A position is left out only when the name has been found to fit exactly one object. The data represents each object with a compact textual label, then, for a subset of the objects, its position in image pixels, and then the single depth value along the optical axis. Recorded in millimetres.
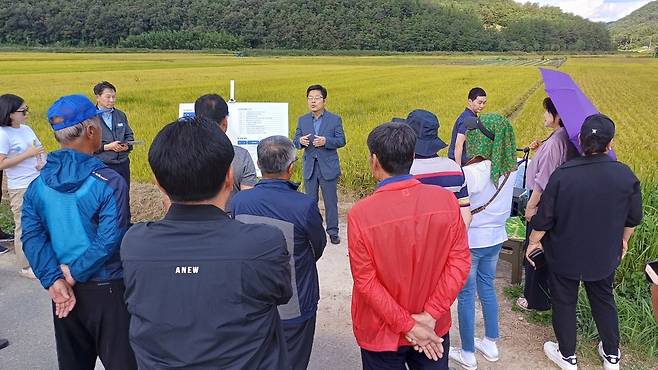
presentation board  5828
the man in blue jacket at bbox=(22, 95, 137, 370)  2242
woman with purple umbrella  3602
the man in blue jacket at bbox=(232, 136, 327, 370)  2357
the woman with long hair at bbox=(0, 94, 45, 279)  4414
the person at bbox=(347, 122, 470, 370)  2127
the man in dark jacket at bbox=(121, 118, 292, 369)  1460
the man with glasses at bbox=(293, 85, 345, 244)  5410
